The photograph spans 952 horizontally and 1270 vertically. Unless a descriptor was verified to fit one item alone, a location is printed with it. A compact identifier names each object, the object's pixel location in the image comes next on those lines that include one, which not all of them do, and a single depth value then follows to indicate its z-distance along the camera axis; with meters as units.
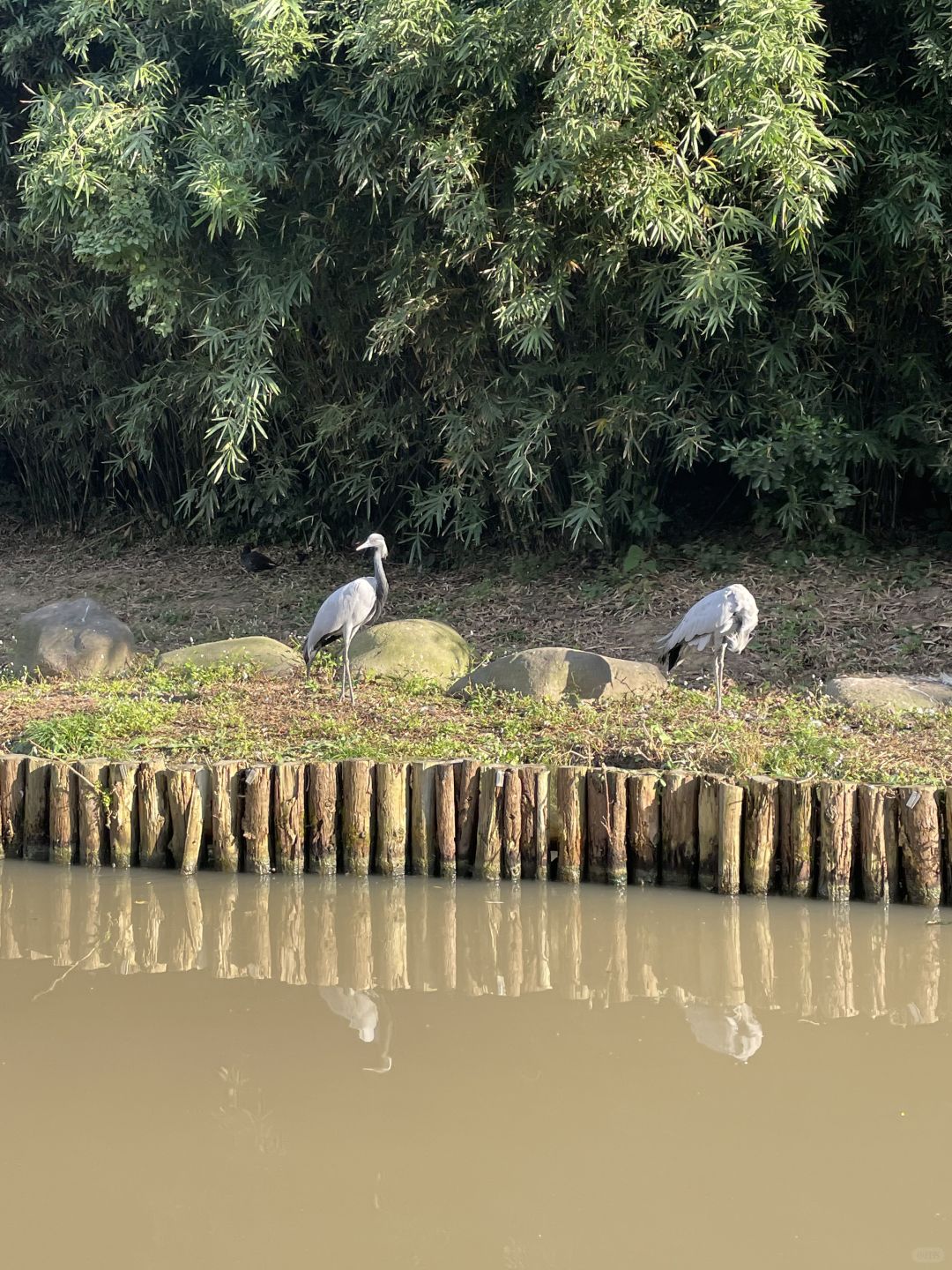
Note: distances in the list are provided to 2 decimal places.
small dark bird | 10.85
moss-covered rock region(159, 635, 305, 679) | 7.39
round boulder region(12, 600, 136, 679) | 7.70
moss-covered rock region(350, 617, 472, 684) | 7.30
